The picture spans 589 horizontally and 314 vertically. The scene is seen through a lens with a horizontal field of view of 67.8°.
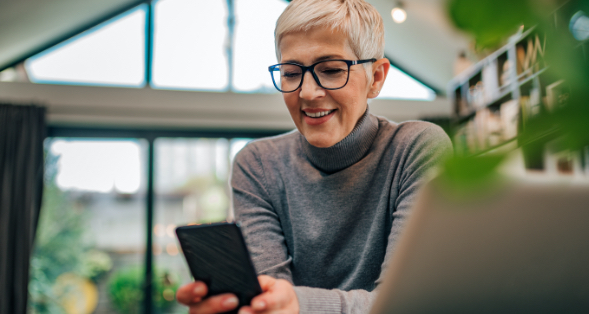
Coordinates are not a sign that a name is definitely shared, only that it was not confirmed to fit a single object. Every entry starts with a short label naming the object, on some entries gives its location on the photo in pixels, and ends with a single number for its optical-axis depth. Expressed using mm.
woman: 929
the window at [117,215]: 4141
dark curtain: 3875
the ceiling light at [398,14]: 3881
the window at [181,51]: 4406
